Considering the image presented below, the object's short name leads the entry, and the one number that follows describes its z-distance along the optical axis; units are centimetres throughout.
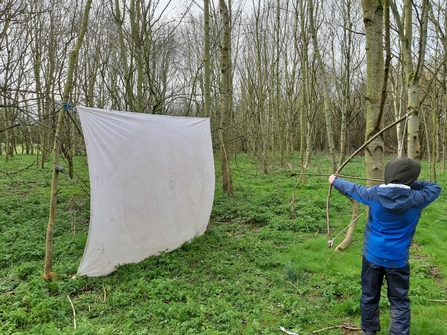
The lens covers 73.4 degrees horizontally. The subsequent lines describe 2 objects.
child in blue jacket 243
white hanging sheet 355
